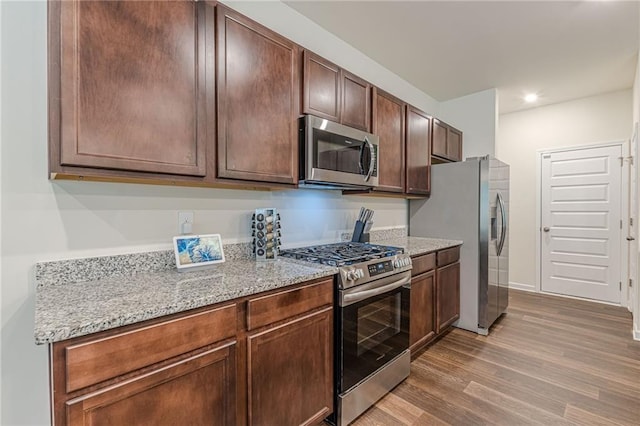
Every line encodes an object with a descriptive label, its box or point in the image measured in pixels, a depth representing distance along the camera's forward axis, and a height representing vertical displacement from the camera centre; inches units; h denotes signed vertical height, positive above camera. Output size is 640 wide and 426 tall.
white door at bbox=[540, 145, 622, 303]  154.6 -7.4
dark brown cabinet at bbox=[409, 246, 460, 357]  98.1 -31.3
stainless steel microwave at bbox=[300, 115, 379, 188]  75.8 +14.6
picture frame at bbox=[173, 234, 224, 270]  62.3 -9.2
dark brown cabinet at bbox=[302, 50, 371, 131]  79.2 +33.0
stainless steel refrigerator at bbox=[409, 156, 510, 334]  117.6 -6.8
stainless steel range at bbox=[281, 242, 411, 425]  68.1 -28.9
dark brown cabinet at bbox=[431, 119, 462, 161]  134.4 +31.3
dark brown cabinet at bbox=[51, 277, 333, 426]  37.0 -24.2
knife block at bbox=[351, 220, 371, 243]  106.1 -8.9
